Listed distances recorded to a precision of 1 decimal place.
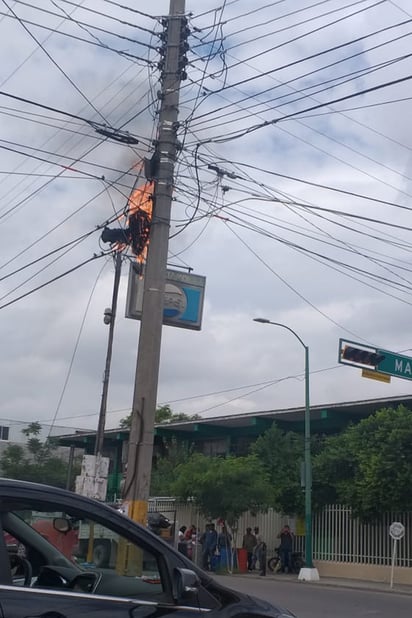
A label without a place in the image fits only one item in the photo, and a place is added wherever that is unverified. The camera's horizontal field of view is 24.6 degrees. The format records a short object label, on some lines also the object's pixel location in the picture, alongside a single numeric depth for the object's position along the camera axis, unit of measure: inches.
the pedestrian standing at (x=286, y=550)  1291.8
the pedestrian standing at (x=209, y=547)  1255.5
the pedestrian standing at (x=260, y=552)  1222.9
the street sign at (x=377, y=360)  1000.2
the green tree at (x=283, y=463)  1341.0
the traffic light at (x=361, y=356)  998.4
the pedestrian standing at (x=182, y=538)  951.6
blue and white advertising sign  585.6
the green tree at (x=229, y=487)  1307.8
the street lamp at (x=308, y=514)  1159.6
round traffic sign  1058.1
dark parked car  185.2
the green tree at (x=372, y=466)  1122.7
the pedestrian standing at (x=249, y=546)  1318.9
